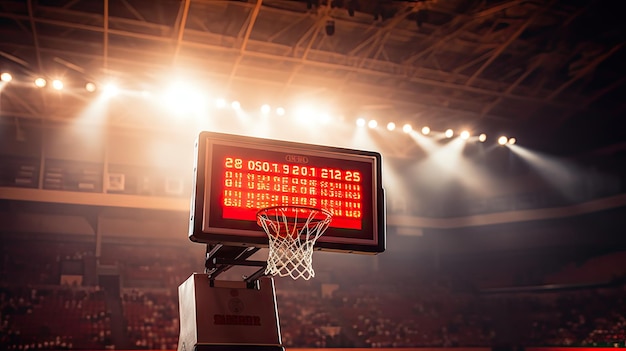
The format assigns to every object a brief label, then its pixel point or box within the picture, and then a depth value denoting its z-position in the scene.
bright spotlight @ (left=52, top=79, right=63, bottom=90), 12.07
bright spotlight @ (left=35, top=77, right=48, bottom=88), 12.06
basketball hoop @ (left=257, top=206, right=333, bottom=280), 3.84
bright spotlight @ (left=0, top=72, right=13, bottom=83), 11.92
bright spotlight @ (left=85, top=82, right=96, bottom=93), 12.32
